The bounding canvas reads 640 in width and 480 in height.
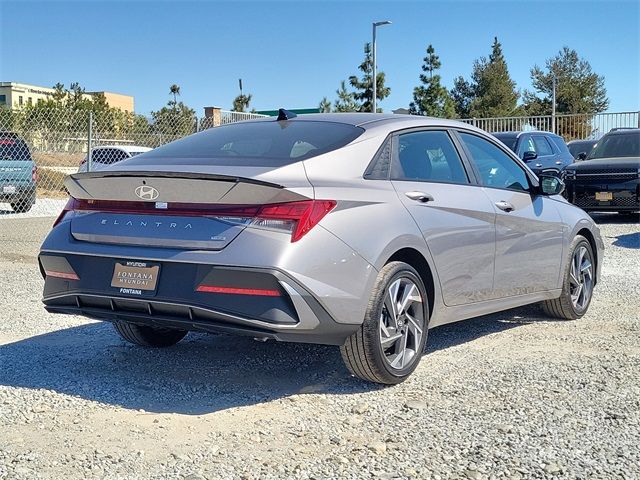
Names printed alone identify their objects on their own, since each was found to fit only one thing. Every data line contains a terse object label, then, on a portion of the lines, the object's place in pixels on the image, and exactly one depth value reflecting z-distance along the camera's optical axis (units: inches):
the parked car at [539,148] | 645.3
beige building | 4375.0
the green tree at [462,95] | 2847.0
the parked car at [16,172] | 655.8
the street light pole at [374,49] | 1355.8
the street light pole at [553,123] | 1158.2
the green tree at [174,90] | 3016.7
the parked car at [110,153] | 762.8
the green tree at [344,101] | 1830.7
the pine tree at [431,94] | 2161.7
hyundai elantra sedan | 165.3
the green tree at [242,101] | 2396.7
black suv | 584.4
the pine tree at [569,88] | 2559.1
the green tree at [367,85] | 1814.7
